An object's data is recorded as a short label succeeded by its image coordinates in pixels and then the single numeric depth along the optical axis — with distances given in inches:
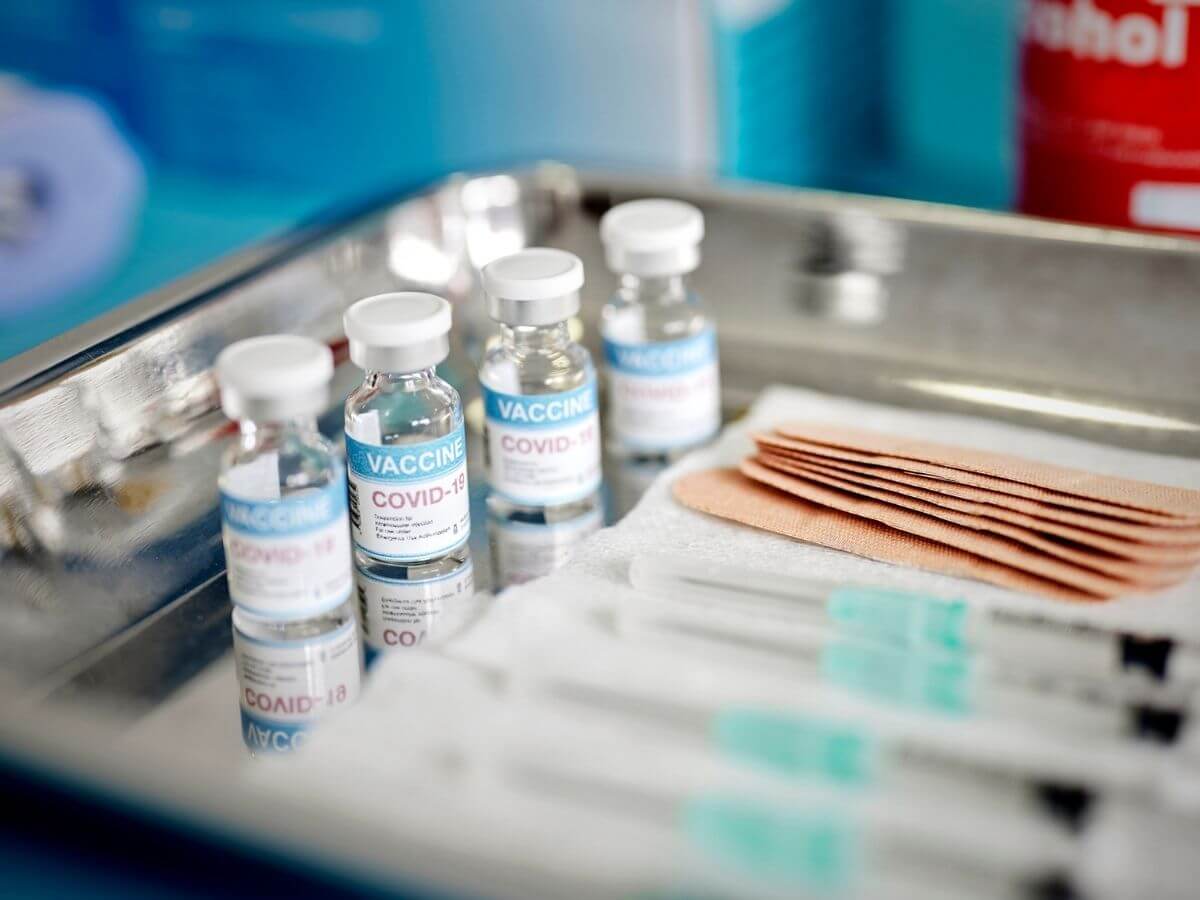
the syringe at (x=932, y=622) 9.8
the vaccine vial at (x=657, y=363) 11.9
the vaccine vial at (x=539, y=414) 11.2
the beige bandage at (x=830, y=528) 10.6
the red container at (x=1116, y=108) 12.7
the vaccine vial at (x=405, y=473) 10.7
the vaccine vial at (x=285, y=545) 10.0
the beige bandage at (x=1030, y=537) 10.4
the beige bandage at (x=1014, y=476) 10.8
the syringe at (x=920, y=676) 9.4
